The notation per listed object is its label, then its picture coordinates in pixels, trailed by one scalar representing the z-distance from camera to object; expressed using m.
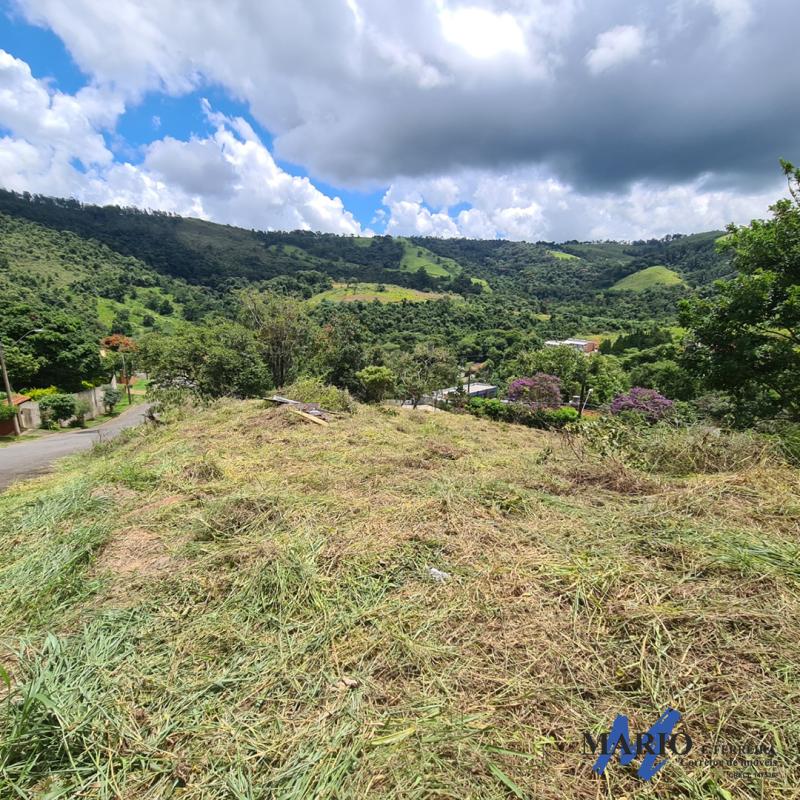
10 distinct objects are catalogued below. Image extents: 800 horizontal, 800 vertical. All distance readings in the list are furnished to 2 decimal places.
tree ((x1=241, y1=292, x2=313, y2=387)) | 23.08
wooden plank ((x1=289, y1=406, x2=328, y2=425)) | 8.08
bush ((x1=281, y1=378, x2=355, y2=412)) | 10.72
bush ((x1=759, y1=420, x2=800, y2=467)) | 4.21
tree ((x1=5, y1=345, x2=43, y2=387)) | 25.56
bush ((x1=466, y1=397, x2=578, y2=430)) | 19.39
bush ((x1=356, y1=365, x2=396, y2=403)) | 21.73
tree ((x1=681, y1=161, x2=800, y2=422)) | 7.01
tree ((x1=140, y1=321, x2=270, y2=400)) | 18.22
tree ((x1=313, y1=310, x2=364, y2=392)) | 25.52
